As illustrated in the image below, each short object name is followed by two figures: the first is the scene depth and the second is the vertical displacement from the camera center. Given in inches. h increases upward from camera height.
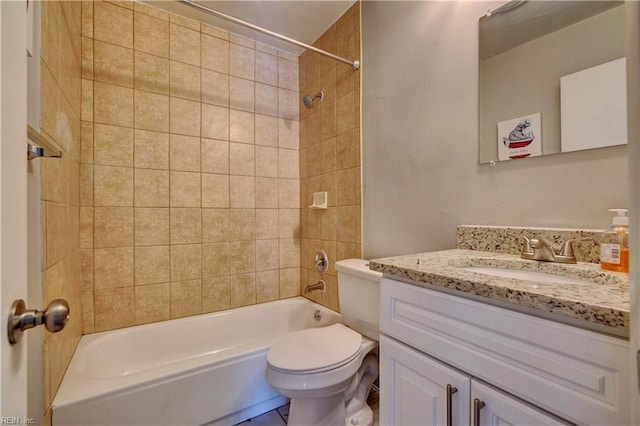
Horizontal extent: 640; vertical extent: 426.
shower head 78.9 +32.8
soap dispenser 29.4 -3.9
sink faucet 34.9 -5.4
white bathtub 44.0 -31.2
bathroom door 13.7 +1.1
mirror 34.0 +18.6
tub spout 78.8 -21.2
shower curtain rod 50.4 +38.1
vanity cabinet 19.3 -13.4
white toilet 45.6 -25.7
